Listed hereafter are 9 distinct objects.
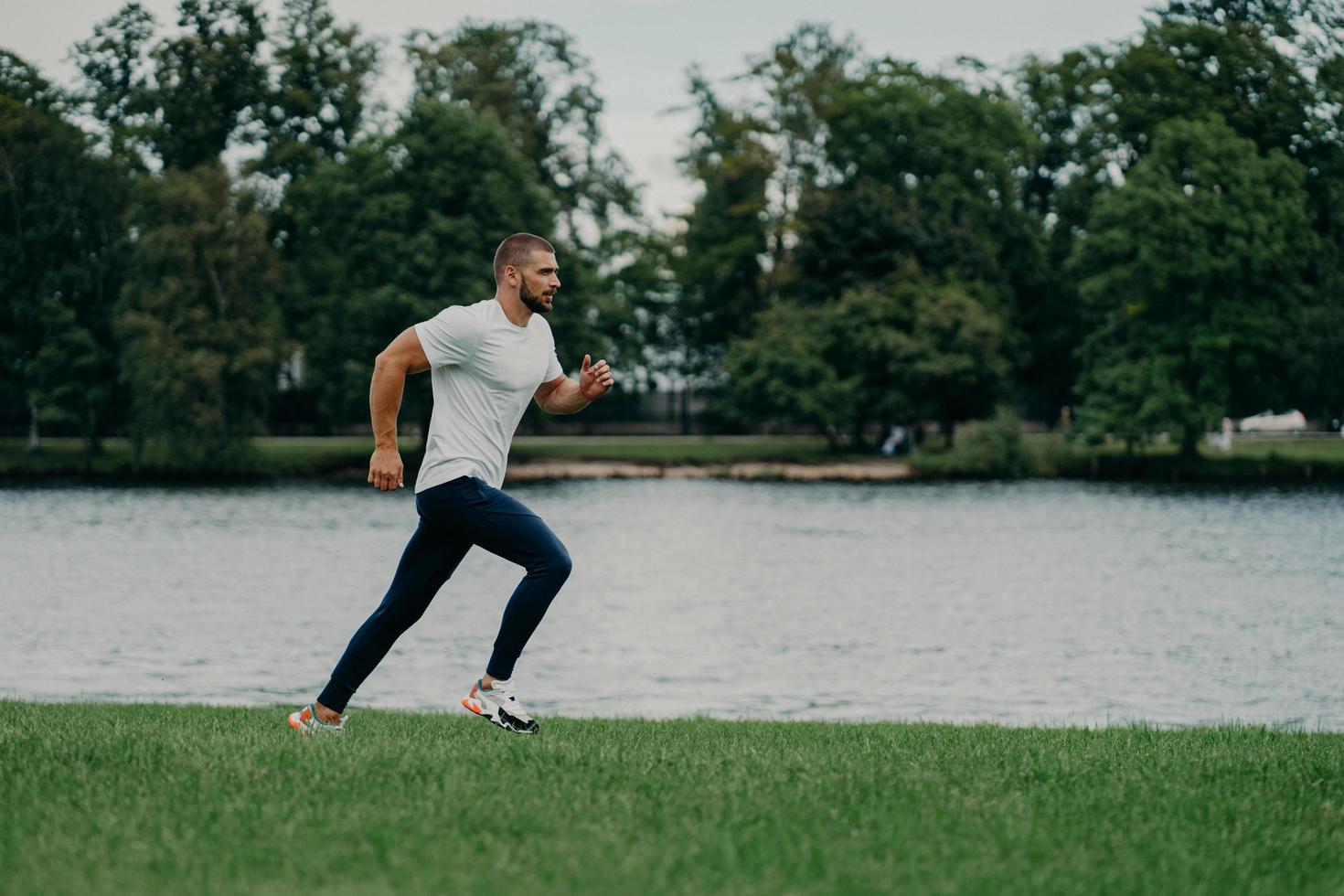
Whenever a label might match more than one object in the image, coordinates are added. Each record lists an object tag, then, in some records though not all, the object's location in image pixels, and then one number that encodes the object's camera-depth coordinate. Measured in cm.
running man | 746
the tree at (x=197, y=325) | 5256
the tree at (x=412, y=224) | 5616
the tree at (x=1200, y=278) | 5431
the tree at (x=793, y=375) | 6166
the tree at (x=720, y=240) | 6844
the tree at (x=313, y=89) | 6297
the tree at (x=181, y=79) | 6150
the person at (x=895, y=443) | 6322
